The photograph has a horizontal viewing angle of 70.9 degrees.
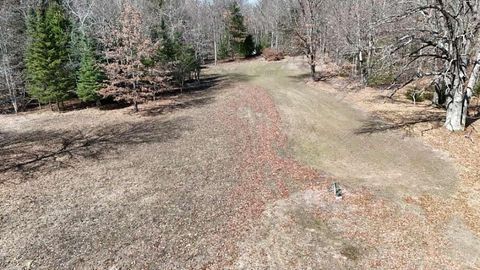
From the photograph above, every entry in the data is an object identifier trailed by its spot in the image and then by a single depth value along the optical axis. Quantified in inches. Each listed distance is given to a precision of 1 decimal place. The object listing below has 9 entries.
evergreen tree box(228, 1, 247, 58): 2336.4
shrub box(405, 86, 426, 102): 999.6
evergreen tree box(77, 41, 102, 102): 965.8
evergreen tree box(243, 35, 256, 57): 2448.3
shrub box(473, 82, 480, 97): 964.6
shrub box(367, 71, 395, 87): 1236.7
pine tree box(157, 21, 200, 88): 1187.9
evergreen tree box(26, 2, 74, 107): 952.3
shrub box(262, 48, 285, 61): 2181.3
